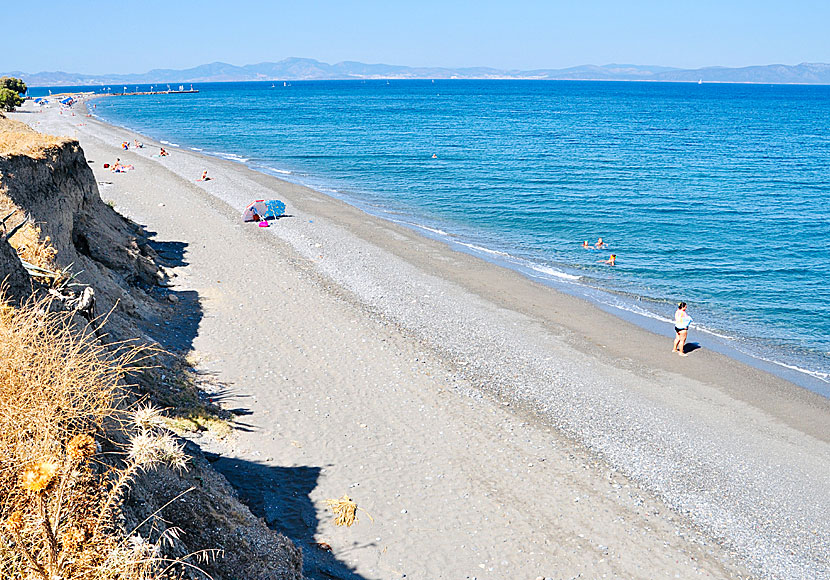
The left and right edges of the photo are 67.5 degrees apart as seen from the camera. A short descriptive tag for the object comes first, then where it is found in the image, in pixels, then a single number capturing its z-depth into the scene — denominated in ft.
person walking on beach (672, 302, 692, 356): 60.08
